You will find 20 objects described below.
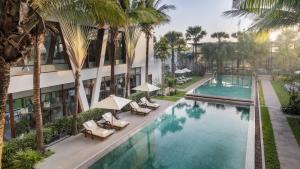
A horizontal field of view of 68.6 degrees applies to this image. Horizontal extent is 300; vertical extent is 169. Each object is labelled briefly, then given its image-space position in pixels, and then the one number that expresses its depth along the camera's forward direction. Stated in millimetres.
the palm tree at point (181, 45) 40500
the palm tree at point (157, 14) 19852
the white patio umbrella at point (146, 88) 20309
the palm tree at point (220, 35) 47188
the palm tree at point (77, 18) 8766
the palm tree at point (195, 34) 46188
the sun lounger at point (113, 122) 14888
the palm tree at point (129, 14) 16172
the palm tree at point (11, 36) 4148
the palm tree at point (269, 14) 5789
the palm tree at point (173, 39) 39188
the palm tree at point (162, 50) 29478
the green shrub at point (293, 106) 17531
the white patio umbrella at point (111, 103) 14062
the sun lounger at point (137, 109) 18431
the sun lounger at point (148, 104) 20391
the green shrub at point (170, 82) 27406
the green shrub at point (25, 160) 8344
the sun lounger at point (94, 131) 13156
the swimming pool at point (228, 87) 28000
